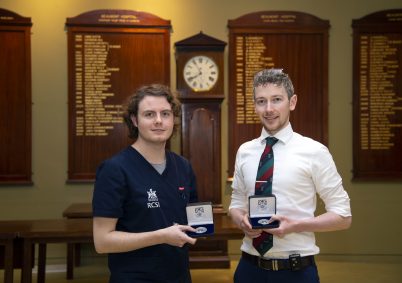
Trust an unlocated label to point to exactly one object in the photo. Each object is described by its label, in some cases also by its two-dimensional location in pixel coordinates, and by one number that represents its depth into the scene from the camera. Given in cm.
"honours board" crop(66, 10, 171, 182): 416
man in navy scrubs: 139
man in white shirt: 151
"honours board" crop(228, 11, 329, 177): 427
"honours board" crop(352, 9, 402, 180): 431
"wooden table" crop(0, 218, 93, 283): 288
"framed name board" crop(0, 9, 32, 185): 411
